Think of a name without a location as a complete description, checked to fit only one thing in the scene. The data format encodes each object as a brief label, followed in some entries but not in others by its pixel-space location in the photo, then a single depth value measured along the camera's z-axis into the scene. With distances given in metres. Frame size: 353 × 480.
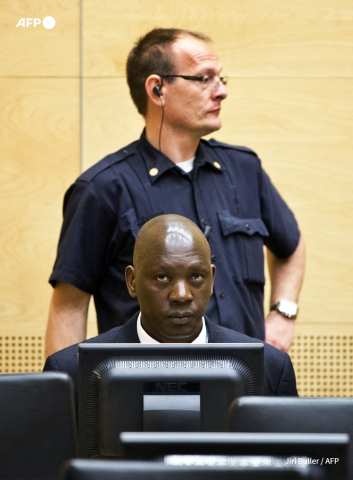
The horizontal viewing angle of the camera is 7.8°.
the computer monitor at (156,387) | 4.66
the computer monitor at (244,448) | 3.78
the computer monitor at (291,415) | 4.55
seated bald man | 5.04
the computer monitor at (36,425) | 4.59
